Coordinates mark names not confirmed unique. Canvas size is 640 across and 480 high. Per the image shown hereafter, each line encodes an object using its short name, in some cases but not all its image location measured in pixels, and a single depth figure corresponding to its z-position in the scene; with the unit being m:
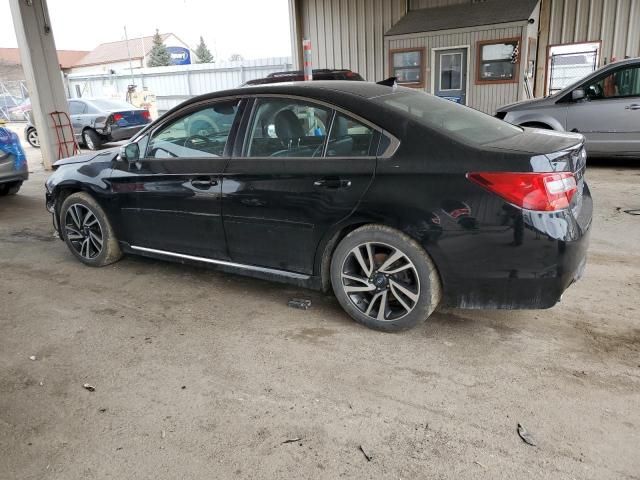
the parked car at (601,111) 8.11
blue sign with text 60.83
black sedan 2.88
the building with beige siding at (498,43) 11.57
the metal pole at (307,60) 7.01
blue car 7.70
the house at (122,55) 53.03
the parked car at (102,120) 13.75
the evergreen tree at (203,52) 80.75
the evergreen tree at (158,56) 61.99
